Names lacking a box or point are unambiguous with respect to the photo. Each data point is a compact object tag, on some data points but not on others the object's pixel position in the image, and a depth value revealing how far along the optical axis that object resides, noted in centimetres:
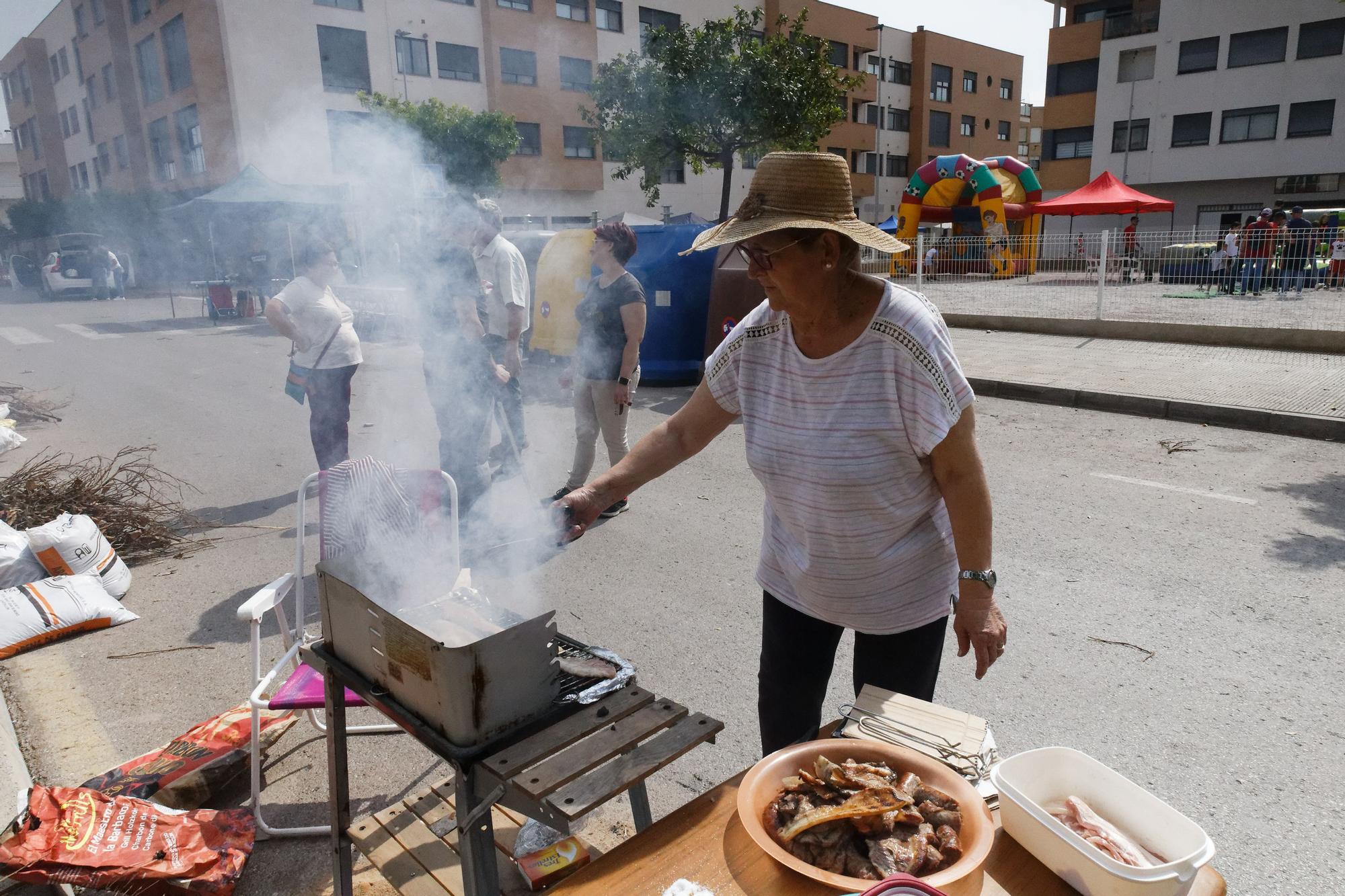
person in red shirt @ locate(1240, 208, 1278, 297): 1309
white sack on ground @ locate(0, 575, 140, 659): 377
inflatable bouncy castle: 2266
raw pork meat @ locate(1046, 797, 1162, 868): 130
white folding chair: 248
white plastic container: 121
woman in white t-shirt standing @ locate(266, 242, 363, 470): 495
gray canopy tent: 1202
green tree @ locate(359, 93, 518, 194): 1764
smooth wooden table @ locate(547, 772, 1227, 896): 132
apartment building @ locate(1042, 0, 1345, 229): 2791
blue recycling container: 978
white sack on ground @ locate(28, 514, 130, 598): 409
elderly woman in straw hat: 173
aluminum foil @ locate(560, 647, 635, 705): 178
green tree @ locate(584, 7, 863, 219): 1641
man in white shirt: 546
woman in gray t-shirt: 525
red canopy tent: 2131
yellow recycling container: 1043
